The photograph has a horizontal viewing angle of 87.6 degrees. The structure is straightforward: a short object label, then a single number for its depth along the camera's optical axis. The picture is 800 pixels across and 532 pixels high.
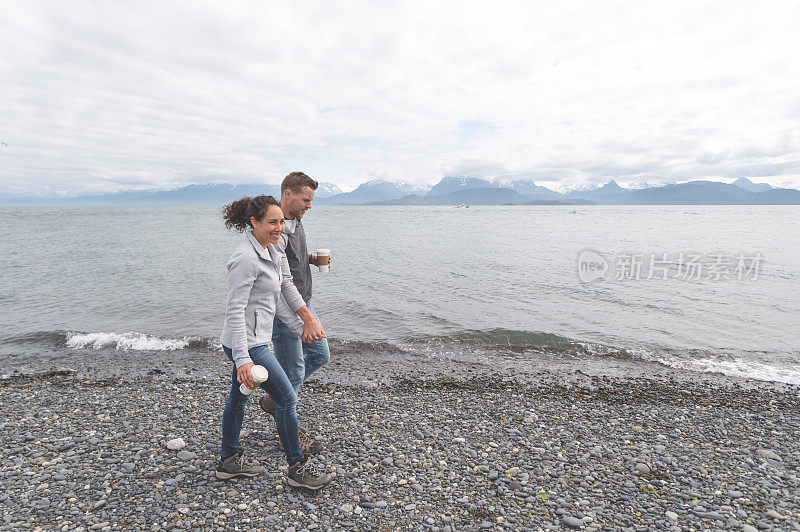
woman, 4.50
